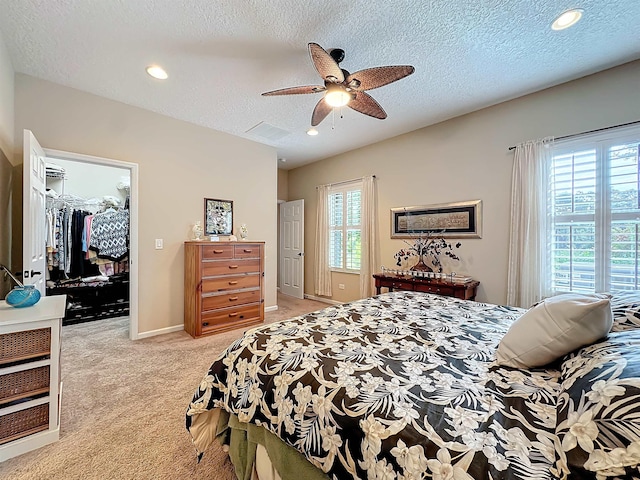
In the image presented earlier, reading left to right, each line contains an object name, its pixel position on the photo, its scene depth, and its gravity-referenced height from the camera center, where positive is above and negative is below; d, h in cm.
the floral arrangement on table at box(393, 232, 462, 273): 356 -18
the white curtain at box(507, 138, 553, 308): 279 +12
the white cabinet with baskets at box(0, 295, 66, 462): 150 -85
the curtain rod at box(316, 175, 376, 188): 466 +101
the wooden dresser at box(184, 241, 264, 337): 332 -66
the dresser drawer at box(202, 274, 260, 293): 338 -62
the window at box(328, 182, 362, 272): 471 +19
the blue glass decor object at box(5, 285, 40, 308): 173 -41
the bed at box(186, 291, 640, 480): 64 -54
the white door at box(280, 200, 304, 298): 562 -25
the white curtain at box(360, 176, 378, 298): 438 -5
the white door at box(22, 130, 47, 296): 204 +18
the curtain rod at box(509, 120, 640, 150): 237 +103
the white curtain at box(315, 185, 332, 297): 514 -21
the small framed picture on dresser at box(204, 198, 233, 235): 382 +29
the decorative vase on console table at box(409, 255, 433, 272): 360 -40
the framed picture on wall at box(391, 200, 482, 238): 334 +24
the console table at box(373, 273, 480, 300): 307 -60
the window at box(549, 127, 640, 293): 239 +25
